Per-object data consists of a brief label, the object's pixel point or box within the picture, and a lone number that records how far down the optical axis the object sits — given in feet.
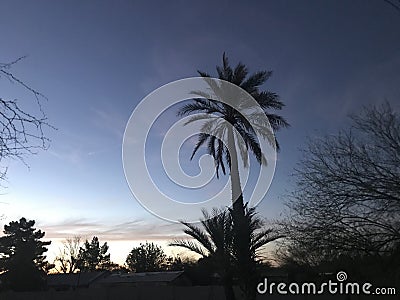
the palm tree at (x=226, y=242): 61.52
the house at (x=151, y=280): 143.50
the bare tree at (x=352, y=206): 39.96
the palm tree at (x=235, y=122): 64.69
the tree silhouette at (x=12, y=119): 9.96
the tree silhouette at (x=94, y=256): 258.57
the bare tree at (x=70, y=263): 219.82
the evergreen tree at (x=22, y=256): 142.61
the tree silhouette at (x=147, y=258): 245.86
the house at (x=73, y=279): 176.14
